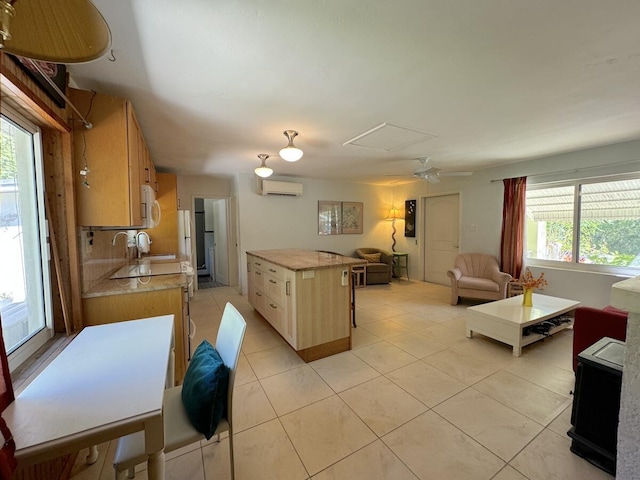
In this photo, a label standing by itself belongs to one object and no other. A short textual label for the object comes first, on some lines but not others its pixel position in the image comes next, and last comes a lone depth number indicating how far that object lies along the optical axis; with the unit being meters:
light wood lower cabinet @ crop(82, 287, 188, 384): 1.74
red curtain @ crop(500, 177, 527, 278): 4.03
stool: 5.26
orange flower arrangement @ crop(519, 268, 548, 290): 2.84
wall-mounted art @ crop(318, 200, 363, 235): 5.66
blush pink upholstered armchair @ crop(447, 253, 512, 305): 3.83
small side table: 6.05
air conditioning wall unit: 4.79
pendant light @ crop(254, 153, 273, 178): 3.43
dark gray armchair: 5.41
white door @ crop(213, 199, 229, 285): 5.54
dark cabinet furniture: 1.34
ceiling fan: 3.78
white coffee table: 2.50
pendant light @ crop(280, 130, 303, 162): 2.55
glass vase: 2.85
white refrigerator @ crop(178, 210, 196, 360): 4.53
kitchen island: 2.34
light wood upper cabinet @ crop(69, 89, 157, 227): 1.65
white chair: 0.96
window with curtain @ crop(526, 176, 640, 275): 3.15
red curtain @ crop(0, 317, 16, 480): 0.61
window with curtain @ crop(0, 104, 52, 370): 1.16
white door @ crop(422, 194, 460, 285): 5.18
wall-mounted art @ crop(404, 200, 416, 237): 5.91
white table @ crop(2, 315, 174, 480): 0.71
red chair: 1.79
